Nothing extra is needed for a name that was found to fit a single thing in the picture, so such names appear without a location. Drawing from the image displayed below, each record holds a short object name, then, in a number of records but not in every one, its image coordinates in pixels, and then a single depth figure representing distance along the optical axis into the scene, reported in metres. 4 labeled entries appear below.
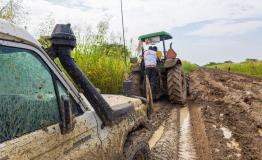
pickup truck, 1.12
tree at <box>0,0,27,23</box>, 2.97
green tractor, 5.44
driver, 5.47
